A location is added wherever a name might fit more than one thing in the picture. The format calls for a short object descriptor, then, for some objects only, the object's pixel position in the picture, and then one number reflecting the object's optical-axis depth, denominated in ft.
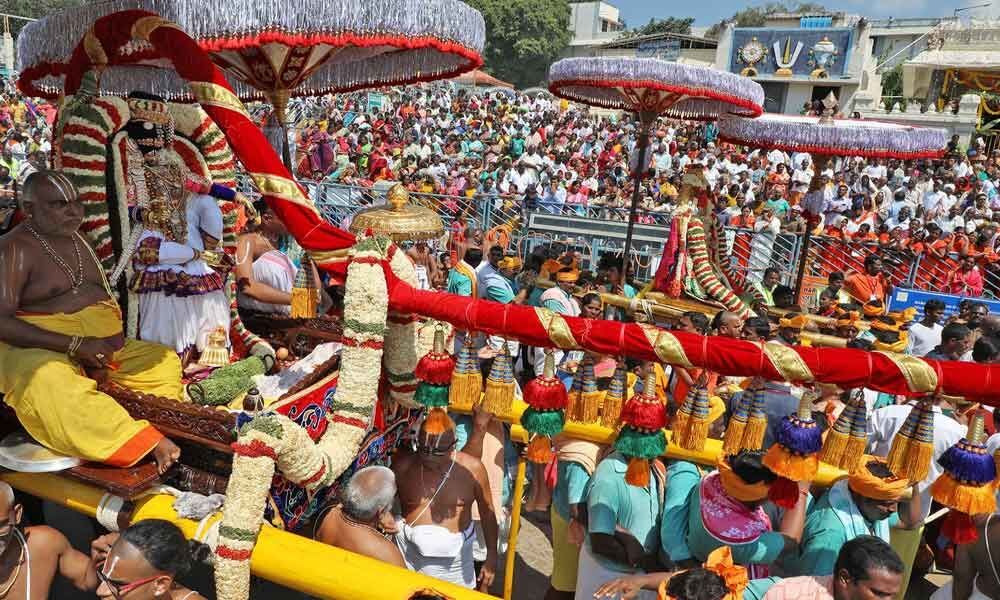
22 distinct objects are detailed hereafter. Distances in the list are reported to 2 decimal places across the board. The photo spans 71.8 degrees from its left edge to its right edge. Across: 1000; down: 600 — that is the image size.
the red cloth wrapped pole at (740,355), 7.33
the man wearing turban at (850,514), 9.59
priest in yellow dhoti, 9.46
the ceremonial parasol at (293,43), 8.76
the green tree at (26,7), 148.77
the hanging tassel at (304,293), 10.35
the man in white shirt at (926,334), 19.76
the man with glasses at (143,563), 7.61
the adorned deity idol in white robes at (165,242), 12.63
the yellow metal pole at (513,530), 10.59
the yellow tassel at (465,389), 8.82
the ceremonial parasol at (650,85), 20.88
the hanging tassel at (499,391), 8.73
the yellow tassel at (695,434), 8.23
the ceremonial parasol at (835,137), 25.77
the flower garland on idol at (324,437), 8.36
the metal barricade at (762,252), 32.94
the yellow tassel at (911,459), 7.34
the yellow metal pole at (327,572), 8.02
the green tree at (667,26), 180.45
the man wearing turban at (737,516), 8.73
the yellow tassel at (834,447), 7.61
